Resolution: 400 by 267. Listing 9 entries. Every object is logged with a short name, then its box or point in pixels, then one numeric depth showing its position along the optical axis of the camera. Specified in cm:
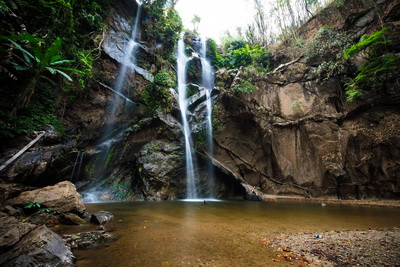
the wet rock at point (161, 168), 1133
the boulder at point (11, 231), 276
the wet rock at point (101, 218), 490
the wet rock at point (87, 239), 332
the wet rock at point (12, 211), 447
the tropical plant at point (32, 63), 673
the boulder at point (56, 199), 514
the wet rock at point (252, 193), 1199
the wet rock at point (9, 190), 502
